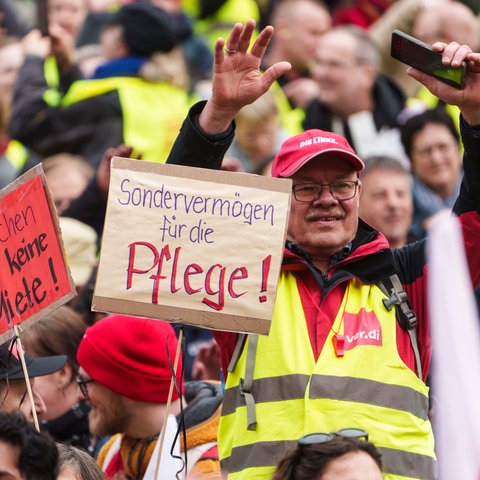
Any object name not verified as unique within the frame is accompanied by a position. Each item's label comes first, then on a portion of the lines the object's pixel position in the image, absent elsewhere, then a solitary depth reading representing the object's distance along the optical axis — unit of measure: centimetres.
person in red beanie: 1187
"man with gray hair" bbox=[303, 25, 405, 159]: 1867
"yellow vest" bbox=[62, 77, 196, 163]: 1862
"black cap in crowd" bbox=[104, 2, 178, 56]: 1875
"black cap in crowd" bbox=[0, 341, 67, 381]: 1141
